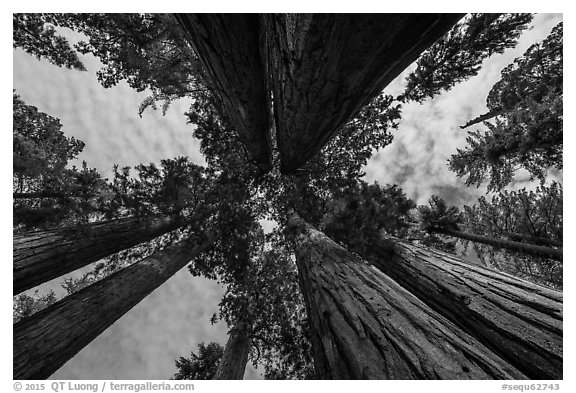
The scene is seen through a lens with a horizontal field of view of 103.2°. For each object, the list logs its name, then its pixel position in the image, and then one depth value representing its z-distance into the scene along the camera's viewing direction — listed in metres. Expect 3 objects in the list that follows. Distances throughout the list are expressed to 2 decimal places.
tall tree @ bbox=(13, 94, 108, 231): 6.74
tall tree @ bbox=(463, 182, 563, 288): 7.36
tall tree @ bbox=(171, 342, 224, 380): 10.98
